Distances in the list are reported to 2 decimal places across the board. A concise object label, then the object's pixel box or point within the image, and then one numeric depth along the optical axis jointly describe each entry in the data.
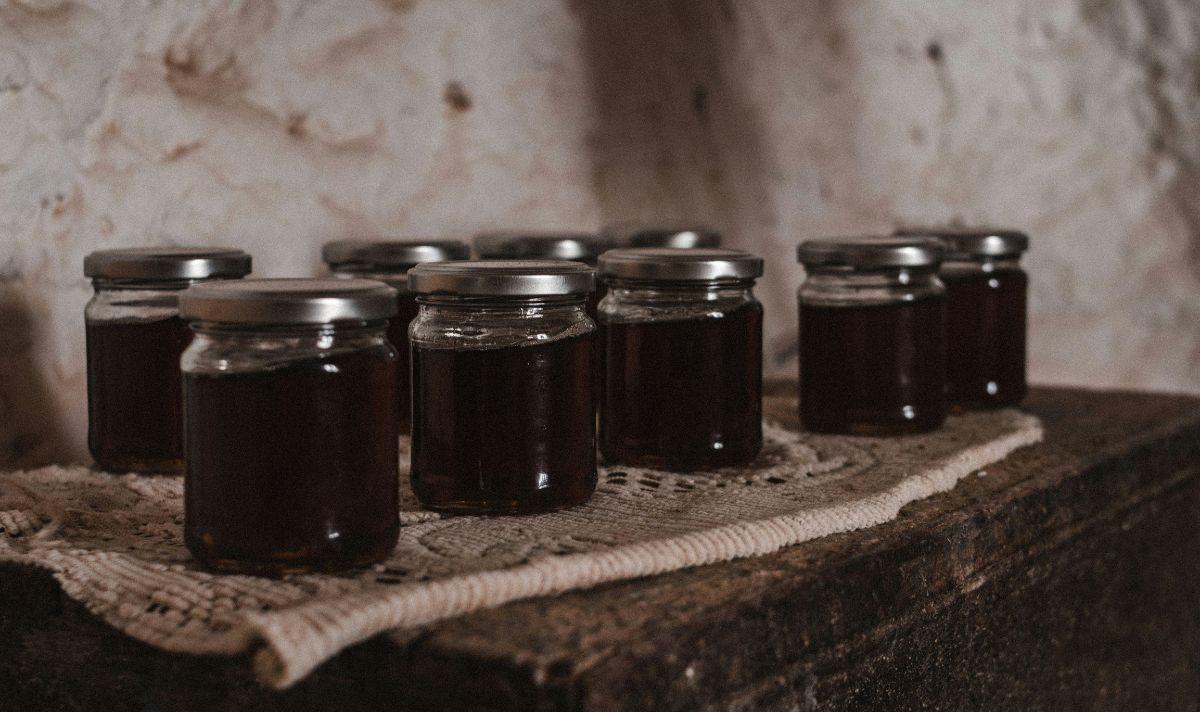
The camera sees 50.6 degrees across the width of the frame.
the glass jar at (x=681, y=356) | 1.04
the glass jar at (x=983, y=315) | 1.38
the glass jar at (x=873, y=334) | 1.19
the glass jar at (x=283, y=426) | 0.75
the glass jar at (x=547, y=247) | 1.29
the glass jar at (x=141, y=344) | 1.01
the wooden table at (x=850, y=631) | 0.68
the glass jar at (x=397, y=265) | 1.19
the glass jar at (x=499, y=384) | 0.88
